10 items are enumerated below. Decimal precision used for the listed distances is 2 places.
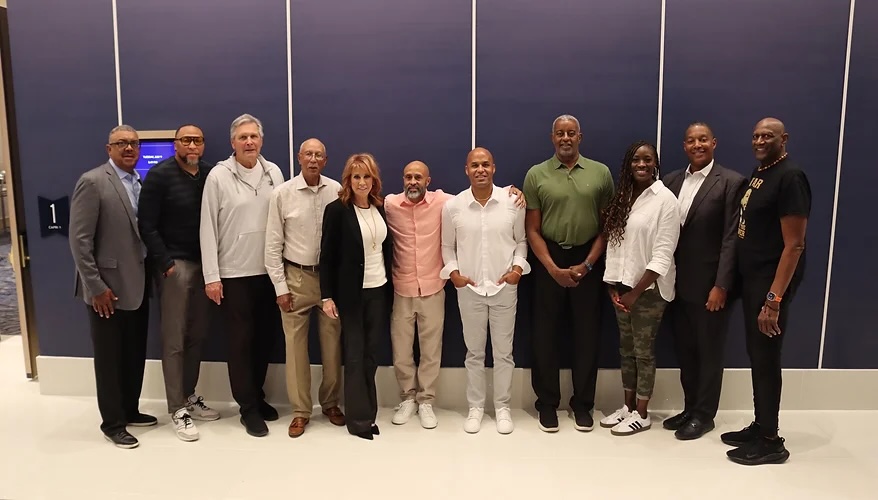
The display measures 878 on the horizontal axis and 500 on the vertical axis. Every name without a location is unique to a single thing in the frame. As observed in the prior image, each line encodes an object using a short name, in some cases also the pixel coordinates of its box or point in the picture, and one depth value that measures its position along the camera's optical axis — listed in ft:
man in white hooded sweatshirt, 12.16
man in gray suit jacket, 11.62
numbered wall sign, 14.61
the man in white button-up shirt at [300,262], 12.24
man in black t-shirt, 10.56
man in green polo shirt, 12.33
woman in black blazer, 11.96
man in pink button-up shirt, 12.64
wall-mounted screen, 14.15
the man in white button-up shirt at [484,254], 12.44
